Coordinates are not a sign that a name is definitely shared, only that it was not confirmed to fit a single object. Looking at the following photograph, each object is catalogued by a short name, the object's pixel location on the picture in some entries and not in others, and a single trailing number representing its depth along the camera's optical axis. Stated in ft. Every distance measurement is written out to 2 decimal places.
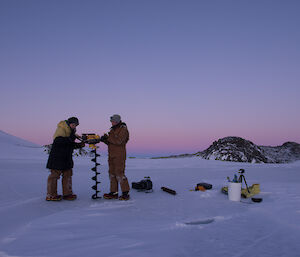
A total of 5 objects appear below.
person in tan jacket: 19.19
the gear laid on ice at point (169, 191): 20.56
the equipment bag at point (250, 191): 19.63
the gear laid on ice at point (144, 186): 21.86
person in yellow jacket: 18.10
